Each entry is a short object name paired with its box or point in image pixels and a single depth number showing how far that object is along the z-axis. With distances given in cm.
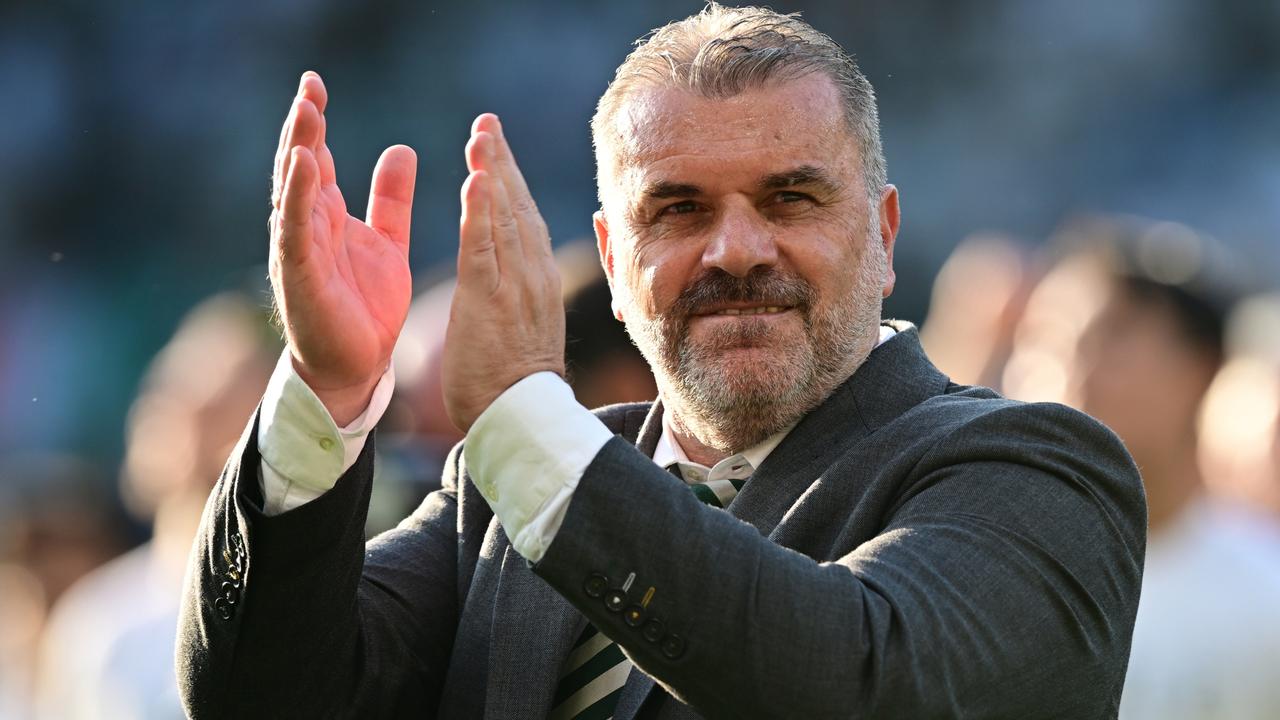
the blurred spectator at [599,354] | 927
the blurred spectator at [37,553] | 1383
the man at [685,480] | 428
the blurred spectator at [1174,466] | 789
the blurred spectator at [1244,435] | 849
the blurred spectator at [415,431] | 943
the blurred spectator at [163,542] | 959
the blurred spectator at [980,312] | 1224
